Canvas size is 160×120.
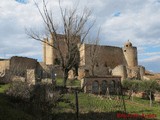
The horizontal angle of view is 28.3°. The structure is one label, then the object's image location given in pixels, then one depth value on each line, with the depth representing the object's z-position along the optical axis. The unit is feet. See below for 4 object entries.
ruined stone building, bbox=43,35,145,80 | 171.32
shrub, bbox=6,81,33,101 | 45.44
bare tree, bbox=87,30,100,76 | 162.74
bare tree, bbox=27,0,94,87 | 95.45
